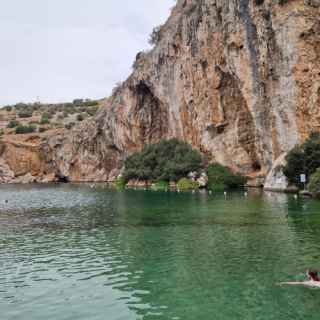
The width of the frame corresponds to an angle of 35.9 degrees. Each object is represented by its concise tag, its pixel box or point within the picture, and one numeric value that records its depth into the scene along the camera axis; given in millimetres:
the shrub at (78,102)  180000
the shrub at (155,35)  95644
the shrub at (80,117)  146675
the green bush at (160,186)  72325
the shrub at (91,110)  157050
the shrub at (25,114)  156625
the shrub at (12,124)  141125
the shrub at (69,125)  137738
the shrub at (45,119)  144812
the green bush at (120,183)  82062
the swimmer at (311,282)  15543
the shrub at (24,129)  133575
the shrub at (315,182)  45719
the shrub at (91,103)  173900
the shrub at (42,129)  135225
